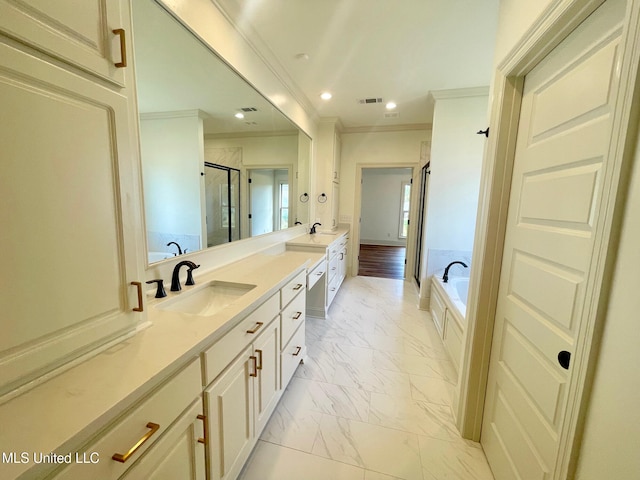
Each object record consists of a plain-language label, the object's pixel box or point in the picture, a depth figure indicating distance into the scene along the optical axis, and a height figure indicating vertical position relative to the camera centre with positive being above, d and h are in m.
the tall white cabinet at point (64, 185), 0.63 +0.04
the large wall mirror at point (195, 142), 1.36 +0.44
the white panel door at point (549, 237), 0.85 -0.09
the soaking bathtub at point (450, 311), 2.17 -0.96
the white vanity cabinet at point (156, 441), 0.61 -0.64
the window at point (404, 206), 8.17 +0.13
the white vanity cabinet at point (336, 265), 3.35 -0.82
